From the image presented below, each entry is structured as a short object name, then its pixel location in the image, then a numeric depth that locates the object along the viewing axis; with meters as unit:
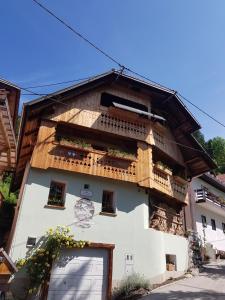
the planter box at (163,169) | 12.14
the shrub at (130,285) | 9.11
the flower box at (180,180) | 13.29
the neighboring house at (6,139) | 5.76
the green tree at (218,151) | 33.27
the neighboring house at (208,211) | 17.73
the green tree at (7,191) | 16.65
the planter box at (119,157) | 11.05
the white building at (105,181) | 9.41
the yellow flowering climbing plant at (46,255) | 8.34
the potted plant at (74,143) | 10.48
